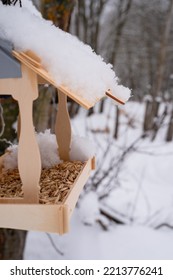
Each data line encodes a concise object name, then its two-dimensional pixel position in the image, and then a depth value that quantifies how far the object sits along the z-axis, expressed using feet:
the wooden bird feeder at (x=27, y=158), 2.31
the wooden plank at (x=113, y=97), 2.75
